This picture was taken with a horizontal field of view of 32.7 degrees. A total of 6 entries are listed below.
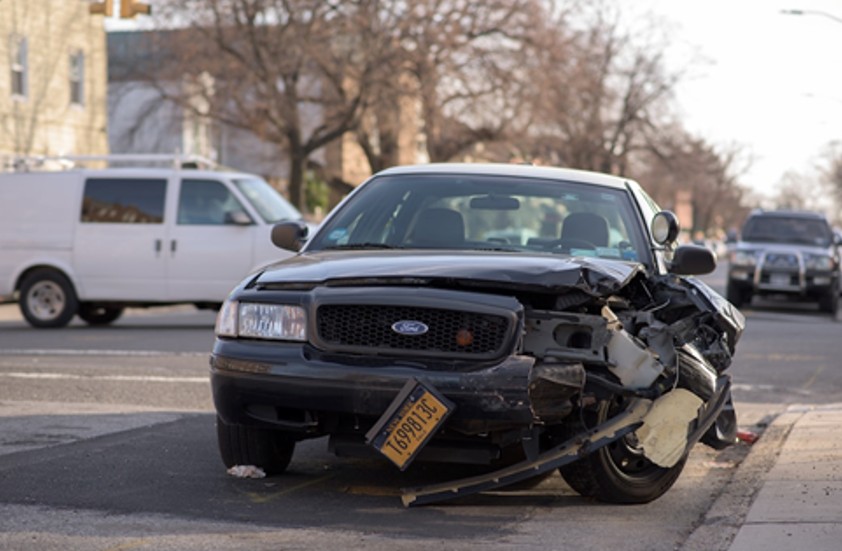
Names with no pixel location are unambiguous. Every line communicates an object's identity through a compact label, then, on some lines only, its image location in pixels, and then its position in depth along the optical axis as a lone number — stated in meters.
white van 18.23
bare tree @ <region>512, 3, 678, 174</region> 43.06
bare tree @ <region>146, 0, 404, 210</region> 35.88
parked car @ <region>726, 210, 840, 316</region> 24.69
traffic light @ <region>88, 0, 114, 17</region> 21.03
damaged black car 5.96
